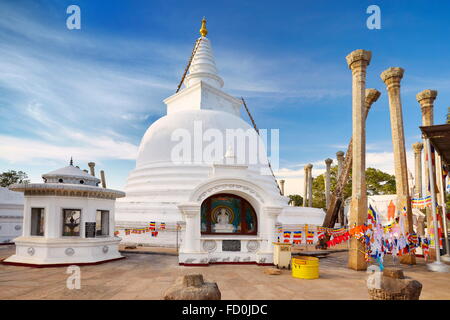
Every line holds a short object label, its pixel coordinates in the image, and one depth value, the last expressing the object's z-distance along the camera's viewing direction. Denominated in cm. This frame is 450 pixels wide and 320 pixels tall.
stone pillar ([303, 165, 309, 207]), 4009
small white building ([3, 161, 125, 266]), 1295
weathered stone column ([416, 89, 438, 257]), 1728
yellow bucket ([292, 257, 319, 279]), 1069
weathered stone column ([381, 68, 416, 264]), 1527
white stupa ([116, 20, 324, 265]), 1359
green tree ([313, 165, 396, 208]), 4219
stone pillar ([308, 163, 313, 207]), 3748
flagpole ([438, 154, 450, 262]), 1524
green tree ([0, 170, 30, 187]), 3834
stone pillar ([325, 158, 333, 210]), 3437
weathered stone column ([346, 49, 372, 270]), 1218
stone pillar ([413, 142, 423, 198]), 2622
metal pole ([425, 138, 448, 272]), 1239
